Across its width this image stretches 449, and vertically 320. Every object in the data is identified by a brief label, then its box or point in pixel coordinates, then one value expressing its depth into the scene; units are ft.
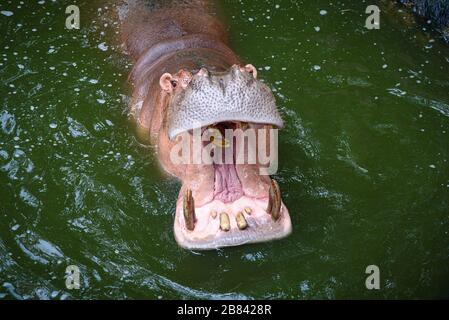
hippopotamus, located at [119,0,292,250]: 11.62
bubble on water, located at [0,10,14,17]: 21.38
